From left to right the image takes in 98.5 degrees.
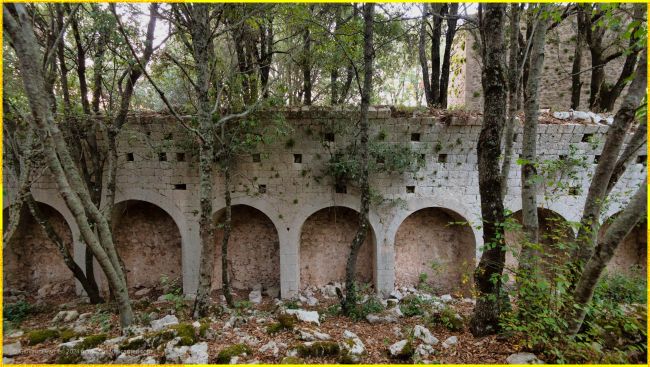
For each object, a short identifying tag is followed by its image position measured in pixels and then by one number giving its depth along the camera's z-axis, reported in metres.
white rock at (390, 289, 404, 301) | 7.52
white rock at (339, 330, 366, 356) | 4.10
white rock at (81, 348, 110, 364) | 3.62
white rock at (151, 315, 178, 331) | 4.62
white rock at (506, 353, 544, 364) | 3.30
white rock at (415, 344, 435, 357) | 4.17
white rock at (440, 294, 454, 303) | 7.50
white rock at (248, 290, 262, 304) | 7.66
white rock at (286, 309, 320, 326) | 5.22
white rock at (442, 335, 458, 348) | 4.34
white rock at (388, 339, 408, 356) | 4.16
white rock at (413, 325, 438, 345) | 4.62
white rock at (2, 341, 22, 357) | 3.88
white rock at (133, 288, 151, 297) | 7.99
